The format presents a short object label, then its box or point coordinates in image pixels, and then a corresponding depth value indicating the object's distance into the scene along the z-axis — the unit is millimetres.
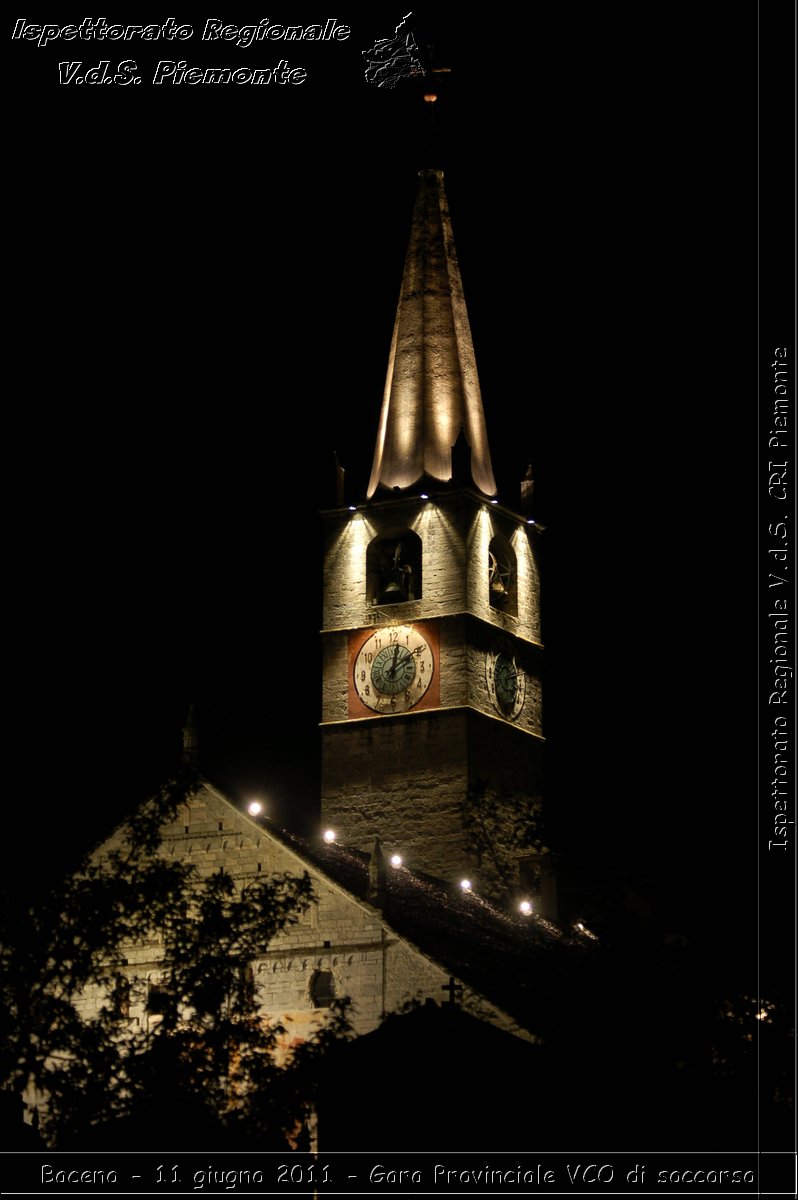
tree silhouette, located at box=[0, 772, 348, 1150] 52531
